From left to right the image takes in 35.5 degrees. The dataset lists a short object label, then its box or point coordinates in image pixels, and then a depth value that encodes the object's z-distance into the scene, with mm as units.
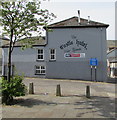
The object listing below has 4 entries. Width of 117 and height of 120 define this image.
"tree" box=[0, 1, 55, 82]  8711
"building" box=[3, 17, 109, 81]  22906
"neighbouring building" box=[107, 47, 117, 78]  37594
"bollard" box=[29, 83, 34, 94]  11780
